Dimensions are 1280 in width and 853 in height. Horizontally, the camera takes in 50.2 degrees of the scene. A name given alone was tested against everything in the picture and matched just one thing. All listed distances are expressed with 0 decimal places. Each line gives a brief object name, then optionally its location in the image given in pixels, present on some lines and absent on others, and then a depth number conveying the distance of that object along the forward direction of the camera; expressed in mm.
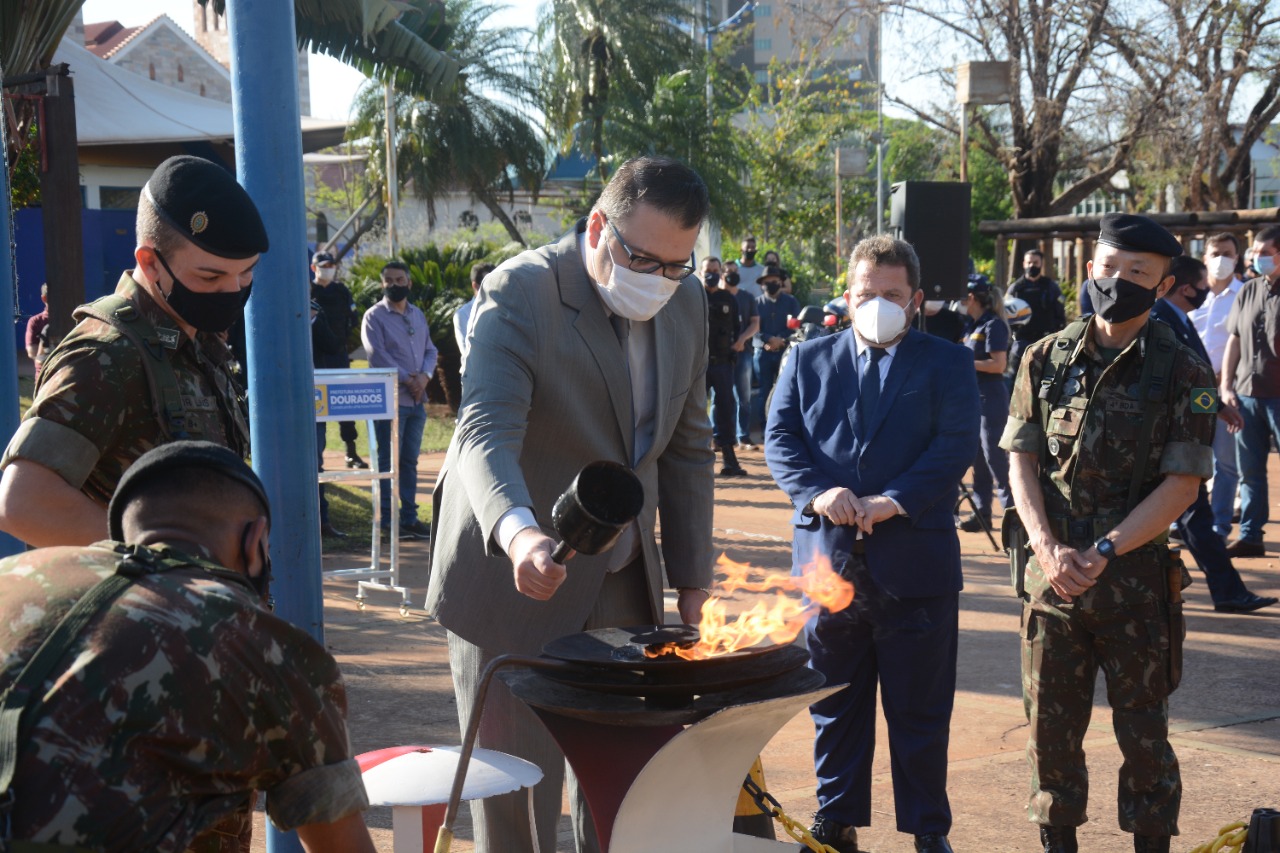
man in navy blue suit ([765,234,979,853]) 4645
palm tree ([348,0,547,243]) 43406
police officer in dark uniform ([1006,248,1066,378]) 12945
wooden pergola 17062
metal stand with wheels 8836
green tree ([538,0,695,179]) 39344
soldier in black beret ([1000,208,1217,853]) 4418
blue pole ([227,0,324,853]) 3629
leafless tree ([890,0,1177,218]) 26578
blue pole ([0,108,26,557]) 5426
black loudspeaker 11031
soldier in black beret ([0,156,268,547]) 2896
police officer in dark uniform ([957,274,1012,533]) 11016
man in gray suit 3412
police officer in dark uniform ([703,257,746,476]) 15336
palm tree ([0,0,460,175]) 9383
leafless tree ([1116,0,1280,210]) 25094
